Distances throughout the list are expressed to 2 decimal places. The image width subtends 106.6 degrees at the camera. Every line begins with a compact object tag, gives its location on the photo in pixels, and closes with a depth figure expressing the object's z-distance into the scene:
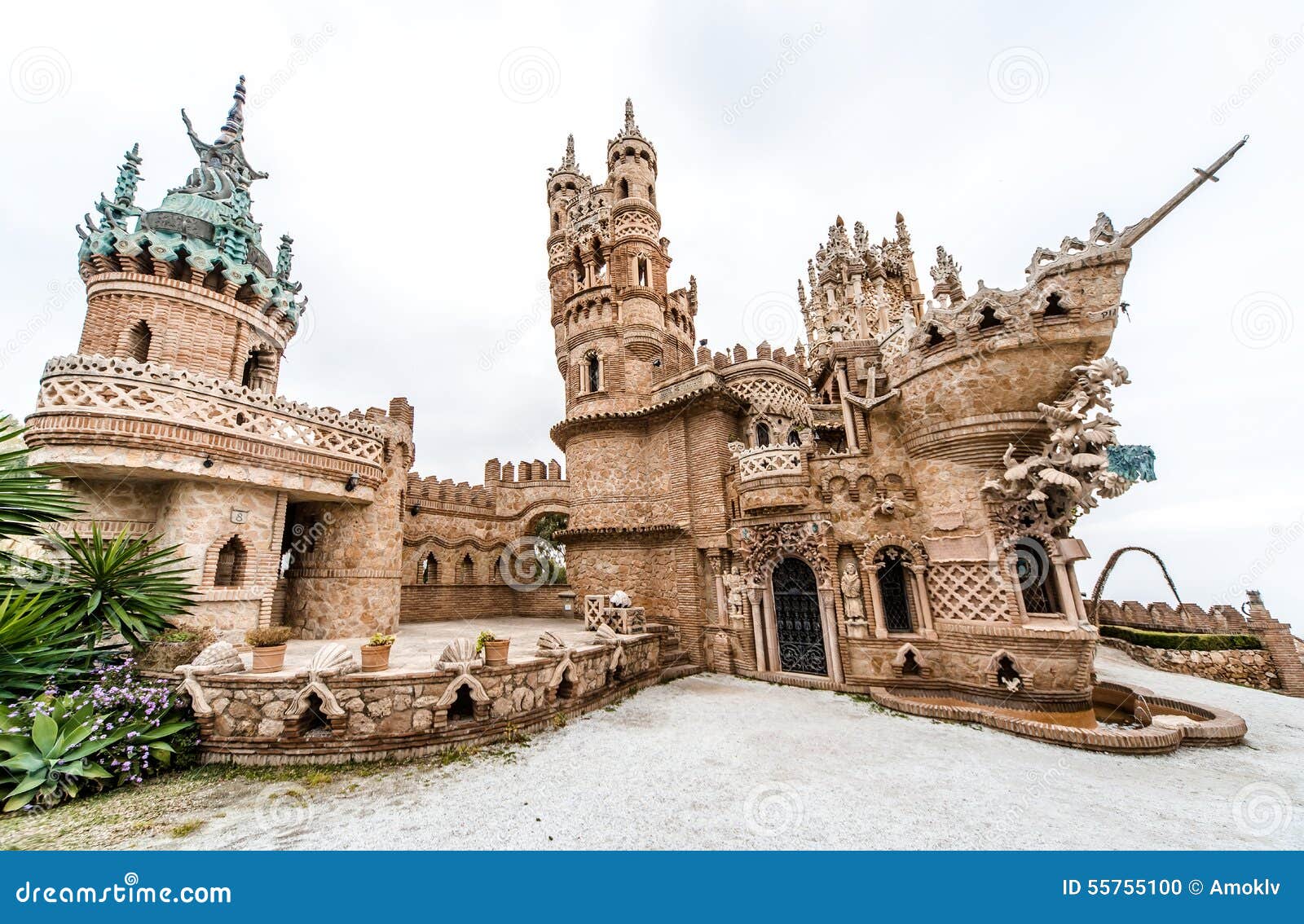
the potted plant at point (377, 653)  7.67
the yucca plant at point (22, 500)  7.16
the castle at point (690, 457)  9.38
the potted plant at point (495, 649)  8.23
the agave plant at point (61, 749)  5.56
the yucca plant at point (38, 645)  6.55
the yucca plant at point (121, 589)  7.68
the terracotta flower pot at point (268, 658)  7.45
